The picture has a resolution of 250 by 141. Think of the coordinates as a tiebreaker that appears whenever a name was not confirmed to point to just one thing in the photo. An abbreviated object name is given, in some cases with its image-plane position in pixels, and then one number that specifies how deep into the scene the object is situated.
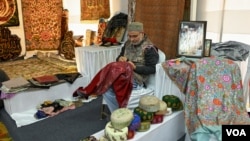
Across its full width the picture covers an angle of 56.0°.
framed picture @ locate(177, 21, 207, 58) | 2.39
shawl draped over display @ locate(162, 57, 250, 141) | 1.74
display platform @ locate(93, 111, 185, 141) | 1.60
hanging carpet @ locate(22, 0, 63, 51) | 5.48
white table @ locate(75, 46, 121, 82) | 3.30
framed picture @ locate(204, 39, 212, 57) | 2.40
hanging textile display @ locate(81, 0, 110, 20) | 4.30
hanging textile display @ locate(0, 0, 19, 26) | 5.09
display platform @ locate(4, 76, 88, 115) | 2.66
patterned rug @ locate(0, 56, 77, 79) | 4.32
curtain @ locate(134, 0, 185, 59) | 2.98
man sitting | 2.06
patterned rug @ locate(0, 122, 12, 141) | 2.20
